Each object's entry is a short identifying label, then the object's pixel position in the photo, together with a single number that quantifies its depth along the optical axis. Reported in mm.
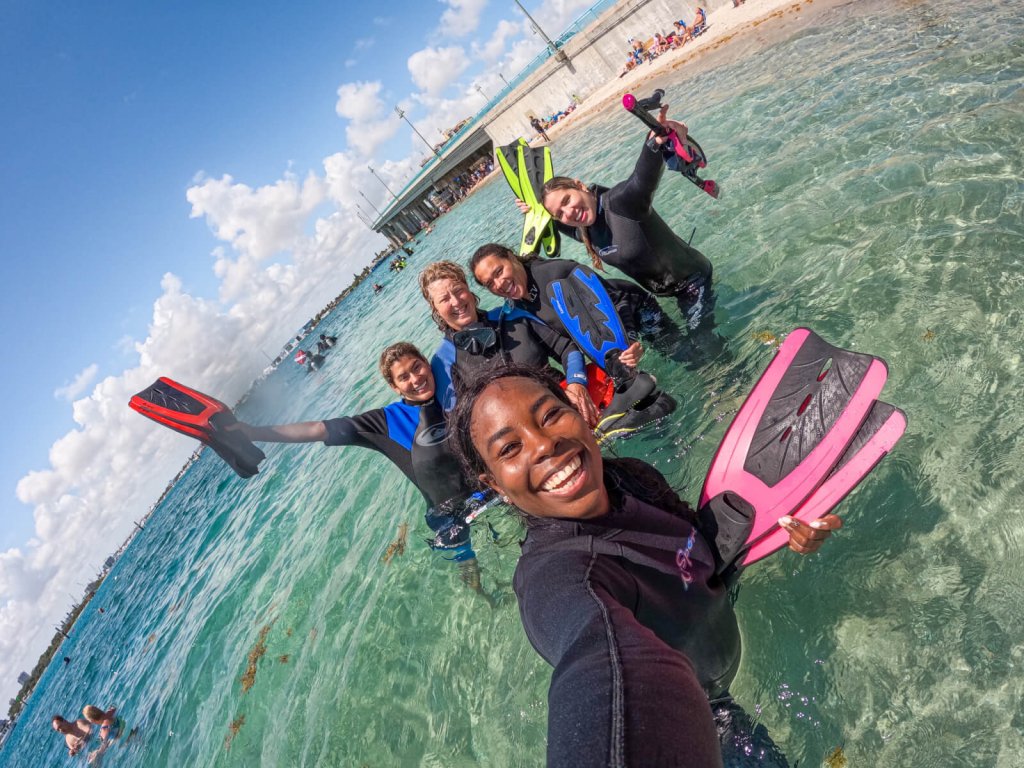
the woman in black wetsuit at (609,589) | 995
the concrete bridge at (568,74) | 30906
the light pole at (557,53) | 37844
